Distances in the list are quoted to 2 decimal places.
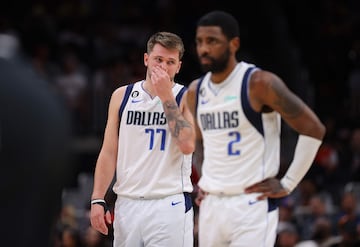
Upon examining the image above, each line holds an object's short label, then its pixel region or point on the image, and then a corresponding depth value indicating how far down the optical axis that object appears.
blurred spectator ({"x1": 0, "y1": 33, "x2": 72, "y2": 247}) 6.36
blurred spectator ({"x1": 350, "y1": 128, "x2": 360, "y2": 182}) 27.88
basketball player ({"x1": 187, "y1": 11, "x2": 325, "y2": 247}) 14.55
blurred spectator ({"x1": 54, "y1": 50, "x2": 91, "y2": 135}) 29.50
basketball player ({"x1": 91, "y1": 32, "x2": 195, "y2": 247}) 13.66
